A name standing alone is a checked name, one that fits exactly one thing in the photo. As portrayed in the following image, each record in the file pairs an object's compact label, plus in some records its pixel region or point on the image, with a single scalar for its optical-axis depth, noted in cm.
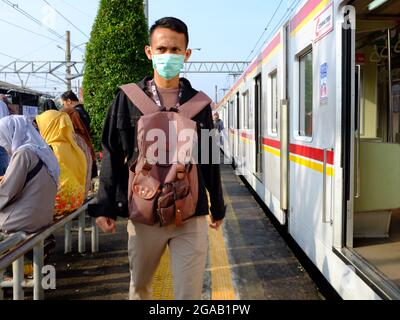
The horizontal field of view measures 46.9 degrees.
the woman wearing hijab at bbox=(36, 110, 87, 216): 483
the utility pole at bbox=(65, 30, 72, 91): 2925
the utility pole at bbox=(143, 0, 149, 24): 1099
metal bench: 302
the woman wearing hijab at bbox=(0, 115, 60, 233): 371
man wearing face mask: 245
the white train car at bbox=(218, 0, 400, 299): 343
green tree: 772
